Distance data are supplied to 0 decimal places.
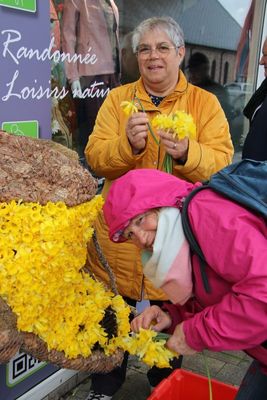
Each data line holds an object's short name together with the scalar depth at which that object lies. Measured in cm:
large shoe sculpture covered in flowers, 132
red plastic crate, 202
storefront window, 262
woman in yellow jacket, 209
